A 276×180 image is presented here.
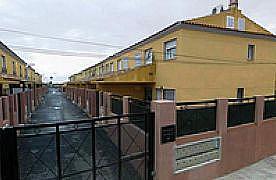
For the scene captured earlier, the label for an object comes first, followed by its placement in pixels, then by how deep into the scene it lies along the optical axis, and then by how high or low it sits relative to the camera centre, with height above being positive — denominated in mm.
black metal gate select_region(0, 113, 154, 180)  2939 -1745
